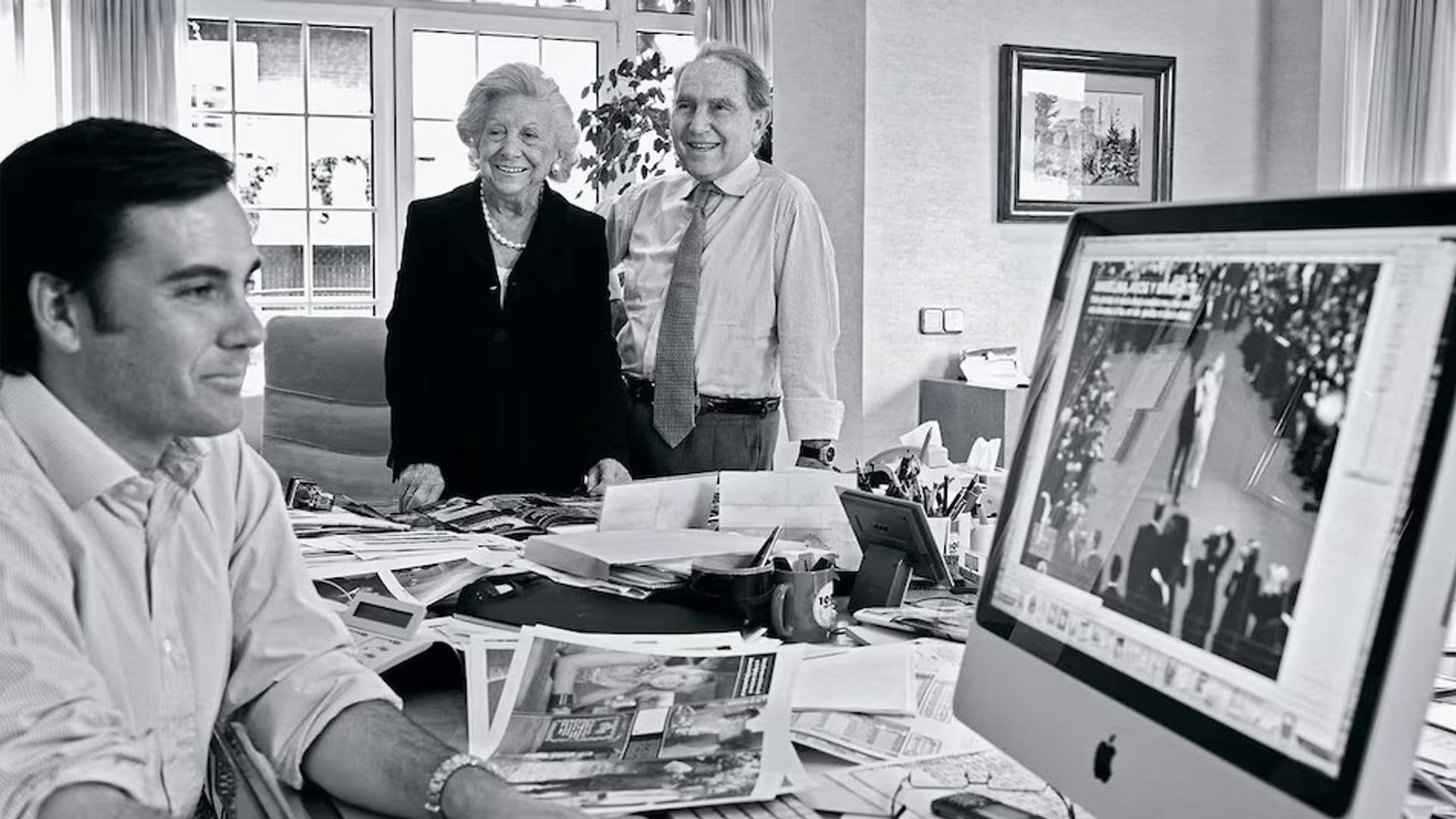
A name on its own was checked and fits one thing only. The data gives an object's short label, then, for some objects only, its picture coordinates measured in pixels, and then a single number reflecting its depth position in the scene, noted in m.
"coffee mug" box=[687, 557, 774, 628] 1.59
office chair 3.41
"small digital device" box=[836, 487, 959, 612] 1.65
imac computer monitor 0.69
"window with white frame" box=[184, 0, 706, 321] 5.81
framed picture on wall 5.07
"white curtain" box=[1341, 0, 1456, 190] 5.14
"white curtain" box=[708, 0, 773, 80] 6.34
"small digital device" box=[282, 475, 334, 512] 2.42
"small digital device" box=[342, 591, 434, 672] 1.39
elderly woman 2.73
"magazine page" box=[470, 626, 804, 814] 1.09
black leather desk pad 1.56
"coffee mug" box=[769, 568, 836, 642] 1.56
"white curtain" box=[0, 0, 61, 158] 5.45
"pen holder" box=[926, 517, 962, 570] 1.86
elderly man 3.05
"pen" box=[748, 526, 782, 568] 1.69
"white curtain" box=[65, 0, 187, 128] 5.52
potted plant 5.23
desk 1.29
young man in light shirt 1.03
